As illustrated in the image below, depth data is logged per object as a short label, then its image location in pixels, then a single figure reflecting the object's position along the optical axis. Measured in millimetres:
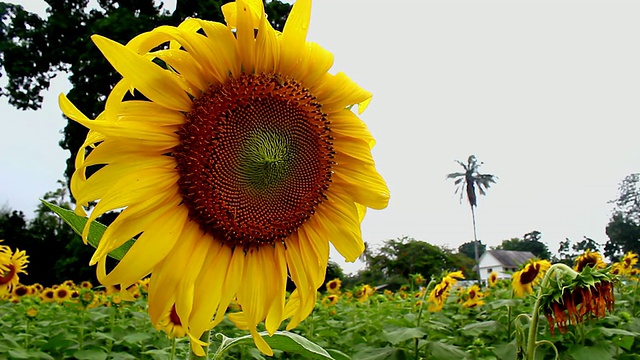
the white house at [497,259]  48631
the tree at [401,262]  28266
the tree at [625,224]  42688
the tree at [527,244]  59625
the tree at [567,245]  33406
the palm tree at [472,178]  58875
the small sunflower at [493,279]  5957
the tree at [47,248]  14047
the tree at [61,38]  15164
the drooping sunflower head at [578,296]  1897
